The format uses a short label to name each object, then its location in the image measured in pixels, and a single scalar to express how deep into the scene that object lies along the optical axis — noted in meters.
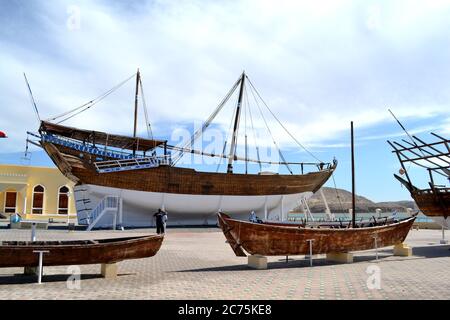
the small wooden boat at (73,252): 8.41
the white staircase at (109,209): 27.11
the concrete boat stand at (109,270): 9.21
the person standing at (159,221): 19.59
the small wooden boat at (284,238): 11.19
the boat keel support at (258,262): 10.98
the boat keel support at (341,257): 12.41
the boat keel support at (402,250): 14.15
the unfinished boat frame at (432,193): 17.61
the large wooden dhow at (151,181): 27.27
